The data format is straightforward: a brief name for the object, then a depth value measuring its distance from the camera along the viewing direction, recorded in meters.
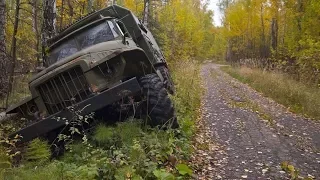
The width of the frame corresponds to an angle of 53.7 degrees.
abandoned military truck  4.98
